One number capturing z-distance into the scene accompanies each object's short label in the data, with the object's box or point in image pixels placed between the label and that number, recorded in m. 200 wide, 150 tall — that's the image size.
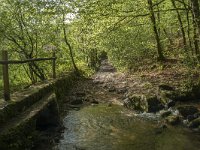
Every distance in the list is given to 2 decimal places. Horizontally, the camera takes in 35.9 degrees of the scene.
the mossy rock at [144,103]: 12.27
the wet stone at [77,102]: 14.85
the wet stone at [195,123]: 9.73
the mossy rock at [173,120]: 10.29
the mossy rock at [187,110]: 10.75
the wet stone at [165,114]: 11.24
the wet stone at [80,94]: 17.08
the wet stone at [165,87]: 13.98
